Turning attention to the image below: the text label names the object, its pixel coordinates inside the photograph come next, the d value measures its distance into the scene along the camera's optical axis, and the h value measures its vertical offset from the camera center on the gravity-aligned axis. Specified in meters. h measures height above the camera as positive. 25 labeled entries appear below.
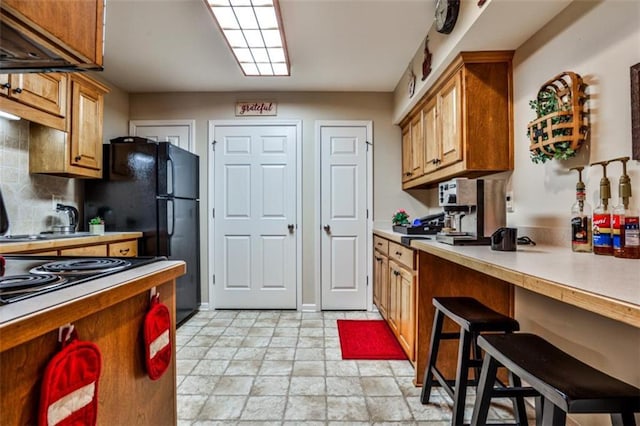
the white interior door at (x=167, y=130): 3.83 +0.98
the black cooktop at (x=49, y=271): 0.72 -0.16
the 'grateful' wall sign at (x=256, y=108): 3.82 +1.22
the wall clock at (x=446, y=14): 1.99 +1.22
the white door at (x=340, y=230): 3.80 -0.16
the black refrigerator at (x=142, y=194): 3.06 +0.20
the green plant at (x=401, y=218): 3.21 -0.02
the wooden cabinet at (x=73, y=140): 2.63 +0.61
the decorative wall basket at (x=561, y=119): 1.57 +0.47
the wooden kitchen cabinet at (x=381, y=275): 3.18 -0.60
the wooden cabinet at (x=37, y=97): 2.12 +0.81
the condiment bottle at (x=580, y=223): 1.48 -0.03
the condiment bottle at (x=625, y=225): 1.25 -0.04
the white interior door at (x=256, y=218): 3.80 -0.03
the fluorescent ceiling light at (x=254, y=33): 2.14 +1.35
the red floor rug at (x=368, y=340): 2.60 -1.07
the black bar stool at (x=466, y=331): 1.54 -0.56
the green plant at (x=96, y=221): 2.92 -0.04
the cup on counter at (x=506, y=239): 1.60 -0.11
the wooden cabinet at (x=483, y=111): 2.19 +0.69
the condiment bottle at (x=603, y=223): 1.36 -0.03
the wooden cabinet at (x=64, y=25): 0.68 +0.43
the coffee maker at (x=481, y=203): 1.94 +0.07
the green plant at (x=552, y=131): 1.60 +0.44
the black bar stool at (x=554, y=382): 0.87 -0.47
